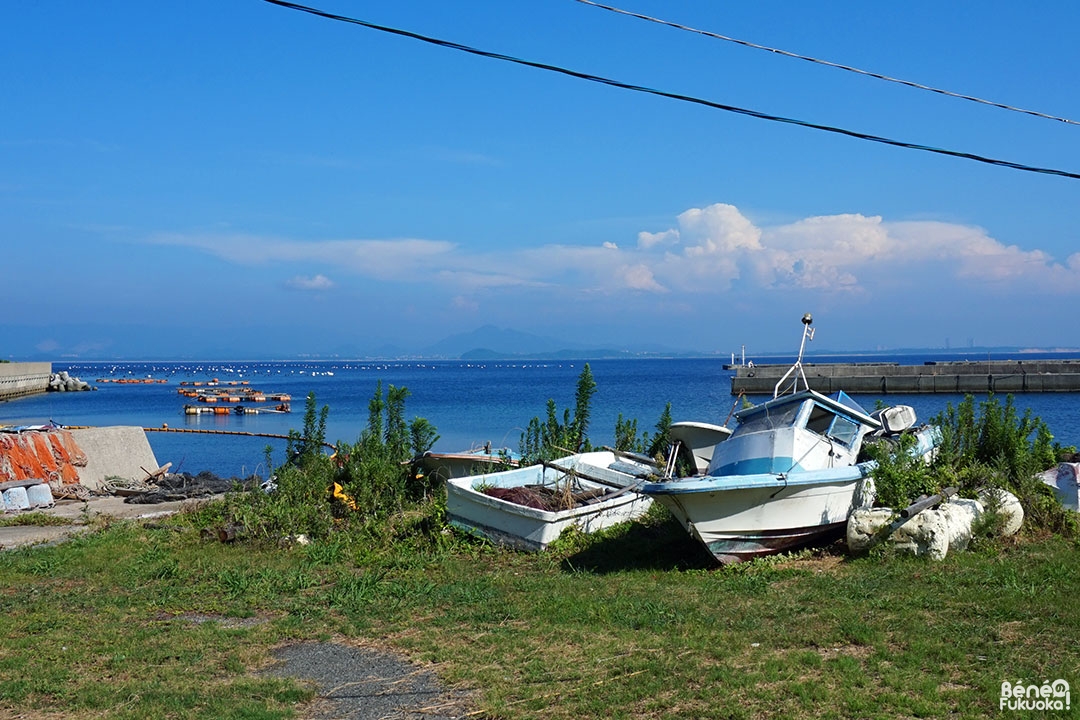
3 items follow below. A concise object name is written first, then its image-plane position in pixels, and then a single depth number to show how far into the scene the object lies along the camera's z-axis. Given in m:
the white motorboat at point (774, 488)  10.52
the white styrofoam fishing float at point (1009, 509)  10.86
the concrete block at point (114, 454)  20.62
